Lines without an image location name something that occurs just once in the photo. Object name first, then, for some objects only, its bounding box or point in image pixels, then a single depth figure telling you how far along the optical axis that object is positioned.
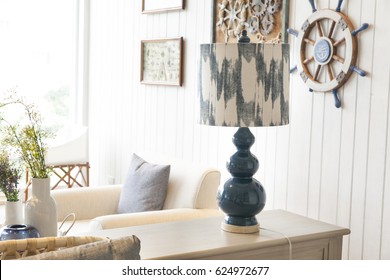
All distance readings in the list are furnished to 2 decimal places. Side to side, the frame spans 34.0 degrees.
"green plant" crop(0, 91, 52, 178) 2.64
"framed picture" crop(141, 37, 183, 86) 4.16
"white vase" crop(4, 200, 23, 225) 2.74
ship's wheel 2.89
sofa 3.30
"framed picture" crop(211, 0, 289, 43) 3.32
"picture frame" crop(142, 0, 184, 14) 4.14
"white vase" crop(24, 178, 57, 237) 2.65
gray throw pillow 3.63
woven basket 1.83
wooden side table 2.39
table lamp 2.52
